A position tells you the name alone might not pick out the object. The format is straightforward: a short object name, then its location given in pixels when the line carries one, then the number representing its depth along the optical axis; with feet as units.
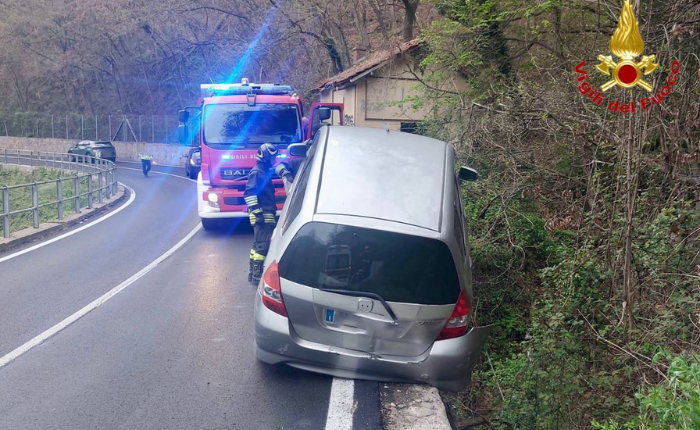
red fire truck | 40.32
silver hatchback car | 16.39
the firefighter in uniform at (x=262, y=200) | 27.55
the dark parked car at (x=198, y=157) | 42.40
